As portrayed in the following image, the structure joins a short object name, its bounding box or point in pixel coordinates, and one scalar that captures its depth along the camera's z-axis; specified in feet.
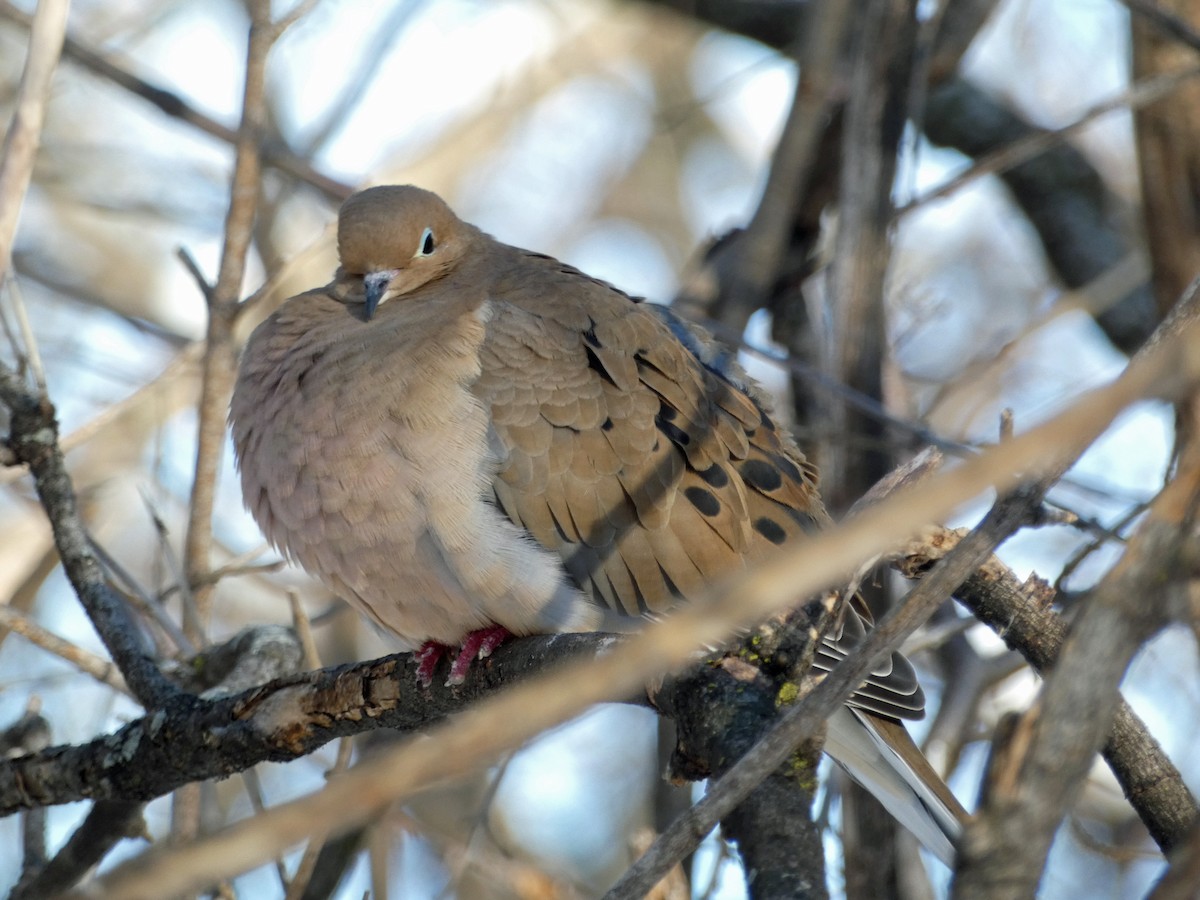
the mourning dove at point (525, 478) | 21.21
